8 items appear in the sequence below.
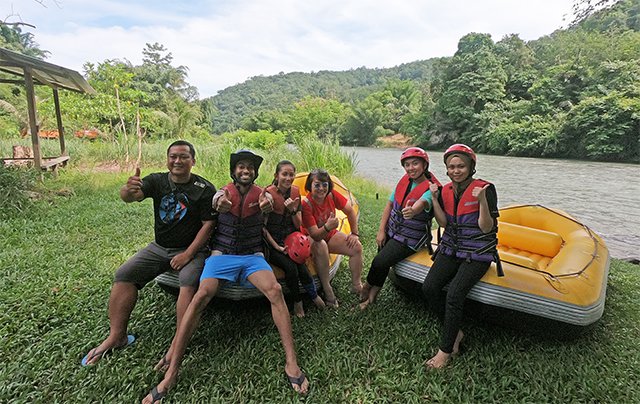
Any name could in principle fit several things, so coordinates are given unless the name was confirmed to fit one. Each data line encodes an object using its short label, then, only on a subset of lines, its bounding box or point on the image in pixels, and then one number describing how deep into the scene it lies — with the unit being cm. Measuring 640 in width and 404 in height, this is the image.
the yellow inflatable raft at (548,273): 216
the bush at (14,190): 459
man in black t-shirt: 217
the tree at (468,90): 2764
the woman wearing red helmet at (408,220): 264
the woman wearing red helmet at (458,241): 214
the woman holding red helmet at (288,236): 248
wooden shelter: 550
